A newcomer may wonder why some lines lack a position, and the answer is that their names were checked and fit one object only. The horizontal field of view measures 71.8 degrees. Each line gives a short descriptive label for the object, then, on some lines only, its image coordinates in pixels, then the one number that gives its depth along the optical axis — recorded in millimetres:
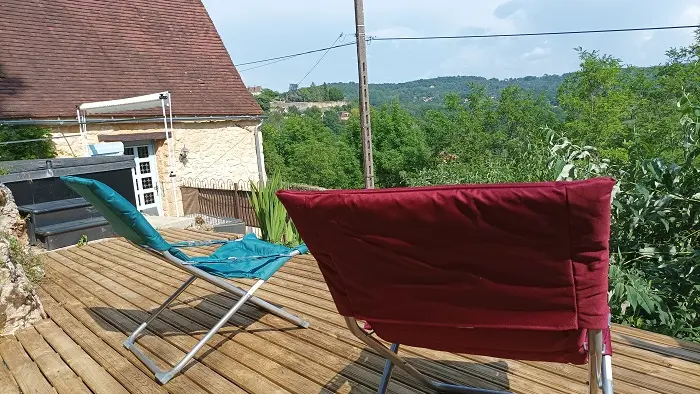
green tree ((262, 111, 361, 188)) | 32219
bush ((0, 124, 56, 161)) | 9352
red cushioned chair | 1069
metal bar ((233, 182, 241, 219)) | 10430
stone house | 10711
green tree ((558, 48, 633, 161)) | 20500
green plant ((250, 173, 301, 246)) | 5367
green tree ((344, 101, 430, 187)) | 29484
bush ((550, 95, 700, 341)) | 2678
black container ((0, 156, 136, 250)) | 5199
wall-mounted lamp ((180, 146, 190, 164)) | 12461
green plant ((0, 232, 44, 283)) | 3750
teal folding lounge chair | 2244
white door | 11742
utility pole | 11073
